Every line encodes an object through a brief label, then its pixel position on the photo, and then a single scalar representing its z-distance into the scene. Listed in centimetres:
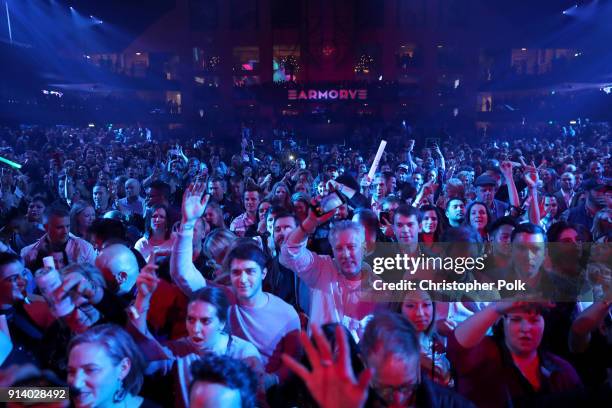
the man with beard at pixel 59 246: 437
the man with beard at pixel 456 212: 519
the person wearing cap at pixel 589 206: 518
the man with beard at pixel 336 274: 322
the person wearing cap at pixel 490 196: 598
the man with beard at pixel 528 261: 334
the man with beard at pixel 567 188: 661
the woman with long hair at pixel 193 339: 258
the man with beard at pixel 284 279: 365
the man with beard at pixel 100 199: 639
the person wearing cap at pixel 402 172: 874
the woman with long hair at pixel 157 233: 462
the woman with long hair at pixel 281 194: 581
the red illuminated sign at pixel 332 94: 2395
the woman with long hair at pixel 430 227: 468
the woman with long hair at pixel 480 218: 495
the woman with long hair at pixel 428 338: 263
